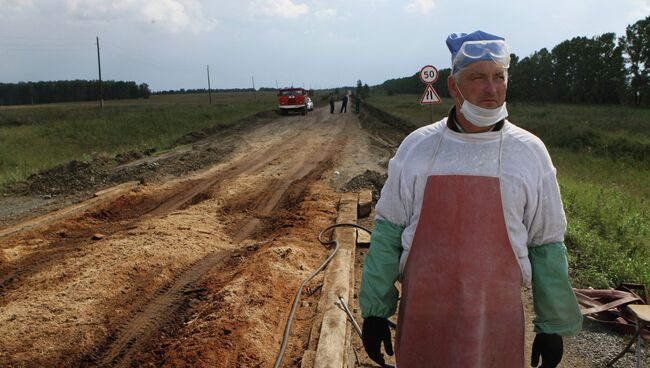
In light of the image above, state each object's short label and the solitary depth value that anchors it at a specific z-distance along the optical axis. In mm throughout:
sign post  13734
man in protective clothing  1919
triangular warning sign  14055
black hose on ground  3810
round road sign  13734
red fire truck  35156
